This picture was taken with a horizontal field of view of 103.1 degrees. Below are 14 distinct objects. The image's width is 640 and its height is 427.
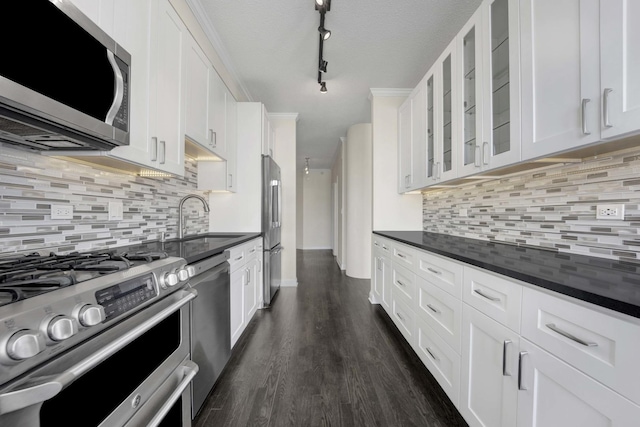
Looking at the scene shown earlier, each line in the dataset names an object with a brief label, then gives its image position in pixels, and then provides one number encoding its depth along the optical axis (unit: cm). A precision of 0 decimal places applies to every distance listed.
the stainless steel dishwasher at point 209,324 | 135
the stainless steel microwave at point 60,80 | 75
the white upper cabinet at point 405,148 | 291
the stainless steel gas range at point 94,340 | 51
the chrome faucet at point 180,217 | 212
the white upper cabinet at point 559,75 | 97
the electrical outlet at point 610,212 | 113
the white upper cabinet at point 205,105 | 190
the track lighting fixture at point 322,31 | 188
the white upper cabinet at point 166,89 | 146
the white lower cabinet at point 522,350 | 66
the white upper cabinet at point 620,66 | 85
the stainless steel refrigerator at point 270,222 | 306
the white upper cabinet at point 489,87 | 135
